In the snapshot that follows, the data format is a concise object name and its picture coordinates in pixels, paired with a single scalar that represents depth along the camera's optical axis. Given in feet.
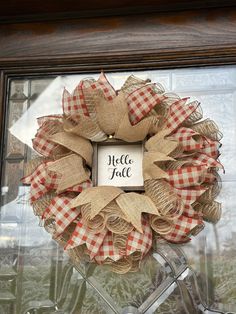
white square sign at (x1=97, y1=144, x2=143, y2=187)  3.07
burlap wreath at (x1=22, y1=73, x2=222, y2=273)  2.89
